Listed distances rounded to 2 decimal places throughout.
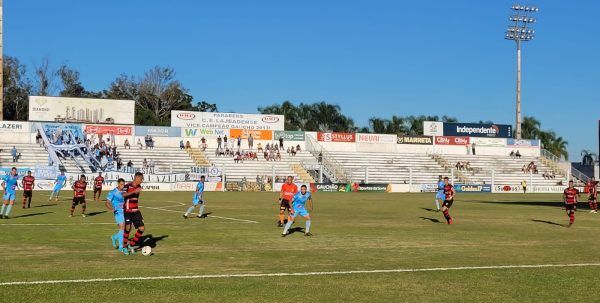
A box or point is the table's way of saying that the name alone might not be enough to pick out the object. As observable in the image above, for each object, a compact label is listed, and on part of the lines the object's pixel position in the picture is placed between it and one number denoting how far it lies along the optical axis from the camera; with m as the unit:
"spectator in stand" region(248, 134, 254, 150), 83.09
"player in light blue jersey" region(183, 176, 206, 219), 30.22
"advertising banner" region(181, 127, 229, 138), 82.06
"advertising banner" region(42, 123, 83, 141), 73.69
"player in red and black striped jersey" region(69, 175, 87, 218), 29.95
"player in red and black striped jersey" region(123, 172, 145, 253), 16.89
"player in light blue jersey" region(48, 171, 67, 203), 42.03
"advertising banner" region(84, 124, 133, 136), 76.74
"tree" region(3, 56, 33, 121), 103.56
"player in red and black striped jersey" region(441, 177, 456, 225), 29.17
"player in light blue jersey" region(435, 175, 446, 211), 37.94
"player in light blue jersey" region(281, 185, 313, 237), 22.73
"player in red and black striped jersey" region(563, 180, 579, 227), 28.18
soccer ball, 16.83
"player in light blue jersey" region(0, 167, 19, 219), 28.39
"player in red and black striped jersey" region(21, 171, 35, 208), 34.56
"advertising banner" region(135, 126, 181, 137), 79.62
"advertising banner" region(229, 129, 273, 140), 84.56
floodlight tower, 91.99
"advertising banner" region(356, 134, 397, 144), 90.69
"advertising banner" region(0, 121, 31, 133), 73.75
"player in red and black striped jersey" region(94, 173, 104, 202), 42.62
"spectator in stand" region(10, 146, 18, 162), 67.19
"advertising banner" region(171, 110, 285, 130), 82.38
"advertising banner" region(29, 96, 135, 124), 77.56
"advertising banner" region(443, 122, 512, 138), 96.88
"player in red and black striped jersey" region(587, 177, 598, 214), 40.92
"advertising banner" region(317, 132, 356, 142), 88.06
